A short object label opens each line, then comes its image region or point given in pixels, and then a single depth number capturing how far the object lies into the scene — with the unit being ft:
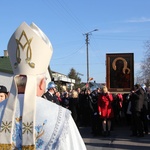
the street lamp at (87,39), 140.42
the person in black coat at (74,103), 42.51
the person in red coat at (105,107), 38.09
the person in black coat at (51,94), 33.75
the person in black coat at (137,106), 37.27
